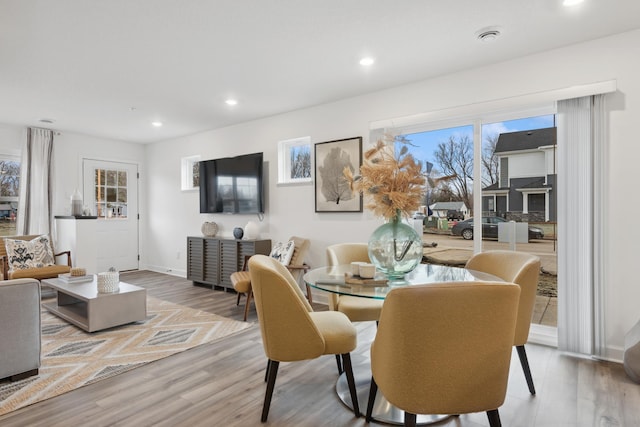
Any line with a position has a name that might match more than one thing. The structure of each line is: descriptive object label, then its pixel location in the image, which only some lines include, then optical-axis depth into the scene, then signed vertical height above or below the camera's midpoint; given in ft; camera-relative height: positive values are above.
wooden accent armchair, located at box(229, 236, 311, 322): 12.82 -2.26
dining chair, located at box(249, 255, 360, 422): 6.08 -2.06
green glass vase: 7.30 -0.77
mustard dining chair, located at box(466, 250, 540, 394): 7.00 -1.44
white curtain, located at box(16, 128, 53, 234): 17.93 +1.48
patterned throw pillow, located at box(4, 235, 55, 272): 15.20 -1.74
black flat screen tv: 16.57 +1.33
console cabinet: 16.06 -2.11
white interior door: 21.02 +0.31
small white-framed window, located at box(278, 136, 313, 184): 15.65 +2.29
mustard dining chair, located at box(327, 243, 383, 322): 8.56 -2.27
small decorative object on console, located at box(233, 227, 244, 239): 16.66 -0.97
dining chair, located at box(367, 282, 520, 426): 4.42 -1.70
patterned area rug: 7.70 -3.72
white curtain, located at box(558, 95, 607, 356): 9.14 -0.35
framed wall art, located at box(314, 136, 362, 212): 13.61 +1.54
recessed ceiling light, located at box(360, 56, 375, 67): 10.35 +4.38
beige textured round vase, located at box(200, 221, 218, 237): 18.24 -0.85
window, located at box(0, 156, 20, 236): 17.94 +1.05
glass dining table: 6.38 -1.38
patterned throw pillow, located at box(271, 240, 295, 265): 13.99 -1.60
